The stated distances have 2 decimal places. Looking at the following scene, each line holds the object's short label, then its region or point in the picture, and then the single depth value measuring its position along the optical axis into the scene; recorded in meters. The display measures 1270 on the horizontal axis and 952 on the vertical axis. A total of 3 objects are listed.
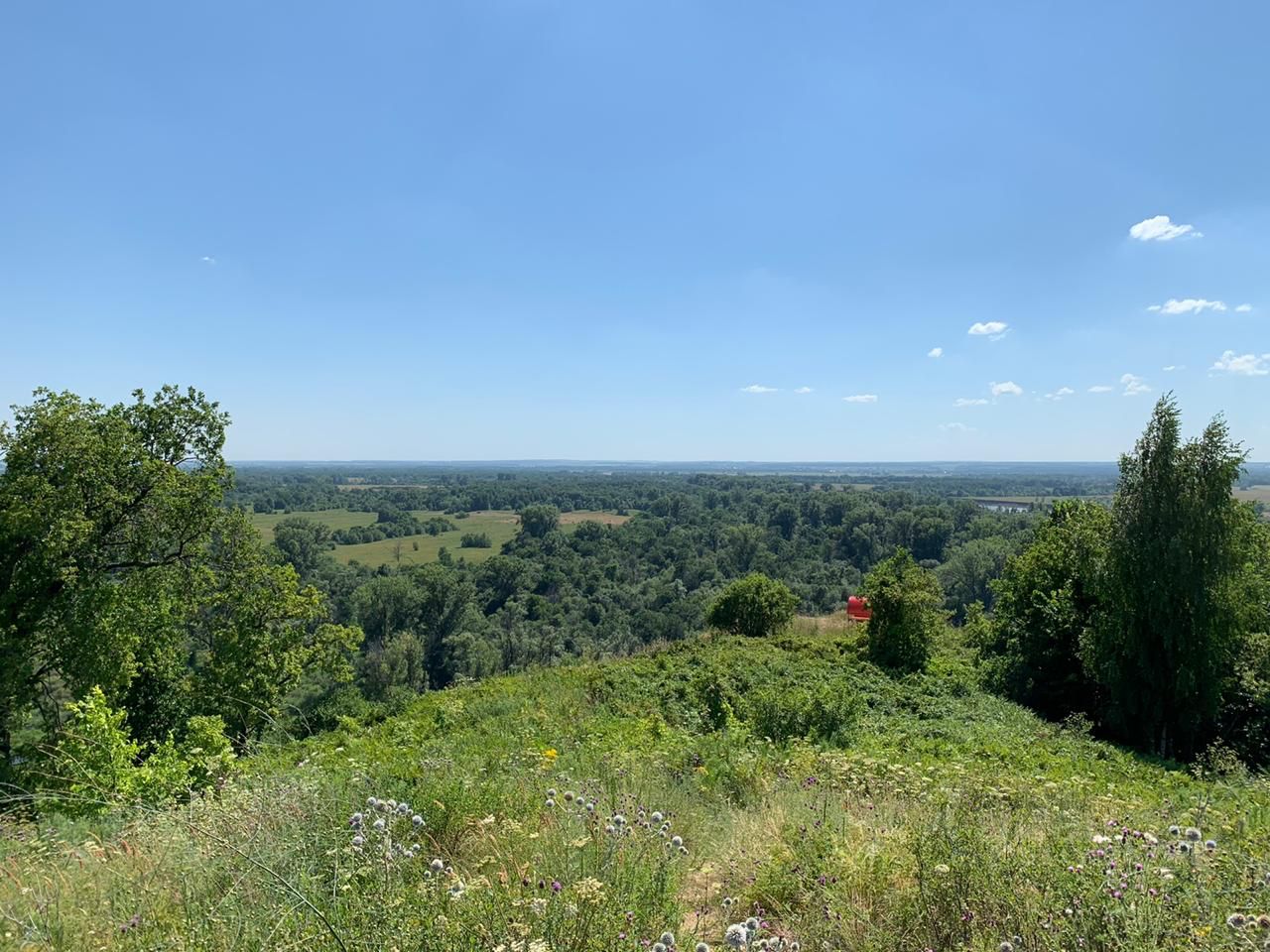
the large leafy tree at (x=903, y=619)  15.47
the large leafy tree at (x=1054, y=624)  15.00
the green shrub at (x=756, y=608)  20.38
